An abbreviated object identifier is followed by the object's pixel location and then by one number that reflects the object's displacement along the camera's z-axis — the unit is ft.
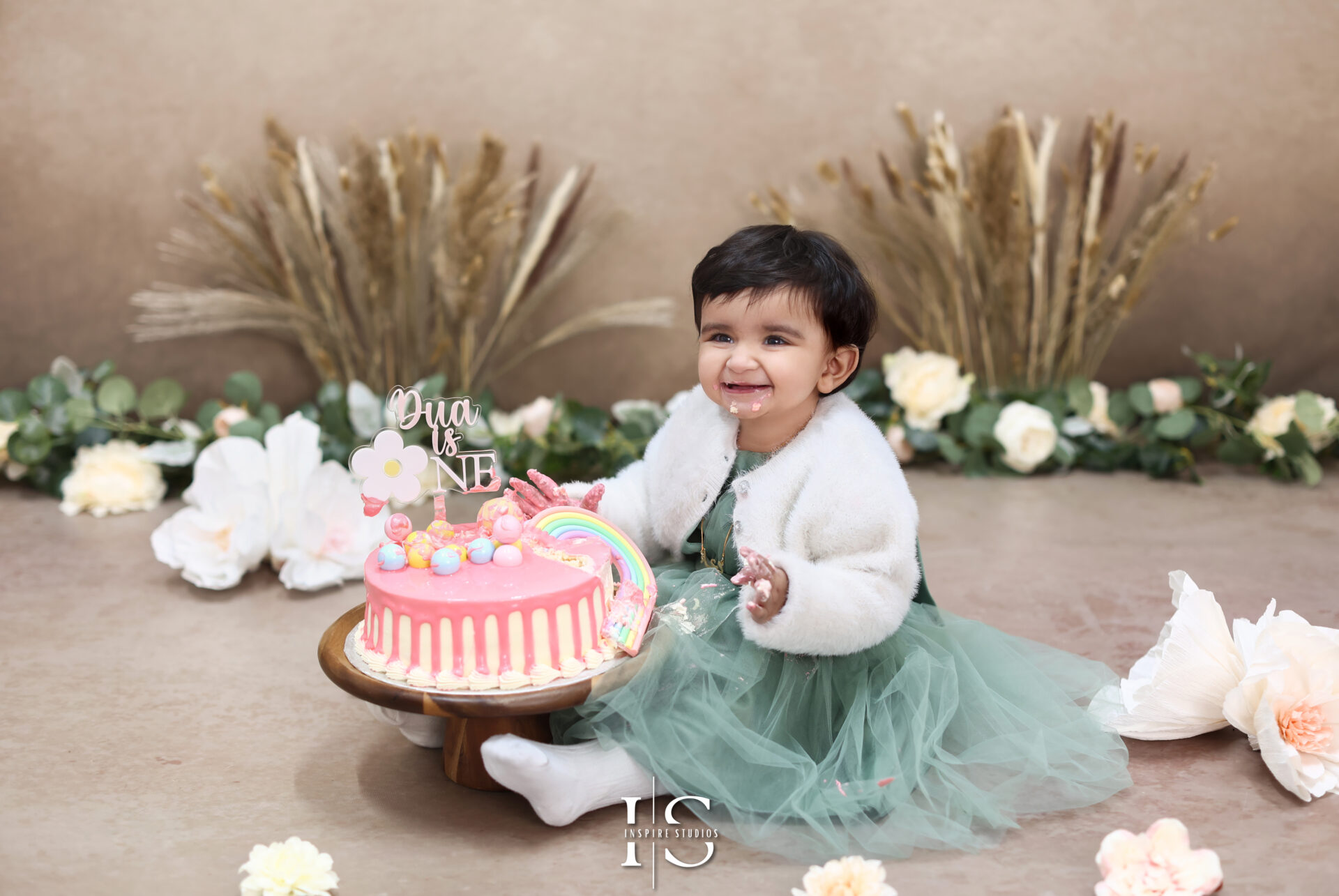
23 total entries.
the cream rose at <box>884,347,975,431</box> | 11.50
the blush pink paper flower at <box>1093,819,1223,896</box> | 4.33
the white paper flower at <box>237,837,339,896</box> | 4.35
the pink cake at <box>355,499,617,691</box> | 4.82
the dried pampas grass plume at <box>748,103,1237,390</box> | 11.38
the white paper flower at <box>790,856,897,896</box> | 4.27
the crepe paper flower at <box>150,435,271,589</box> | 8.11
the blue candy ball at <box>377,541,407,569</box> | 5.14
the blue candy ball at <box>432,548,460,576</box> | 5.07
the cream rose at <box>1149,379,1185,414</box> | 11.60
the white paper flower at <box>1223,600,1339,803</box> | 5.23
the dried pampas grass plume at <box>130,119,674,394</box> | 10.78
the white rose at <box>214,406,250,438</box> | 10.17
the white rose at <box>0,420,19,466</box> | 10.37
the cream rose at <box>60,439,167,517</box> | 10.00
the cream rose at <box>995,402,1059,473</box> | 11.18
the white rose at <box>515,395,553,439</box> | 10.92
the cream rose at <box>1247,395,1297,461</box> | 11.04
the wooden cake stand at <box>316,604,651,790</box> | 4.69
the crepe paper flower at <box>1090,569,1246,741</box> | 5.64
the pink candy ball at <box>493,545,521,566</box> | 5.17
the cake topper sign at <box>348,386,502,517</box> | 5.16
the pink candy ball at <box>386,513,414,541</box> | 5.25
